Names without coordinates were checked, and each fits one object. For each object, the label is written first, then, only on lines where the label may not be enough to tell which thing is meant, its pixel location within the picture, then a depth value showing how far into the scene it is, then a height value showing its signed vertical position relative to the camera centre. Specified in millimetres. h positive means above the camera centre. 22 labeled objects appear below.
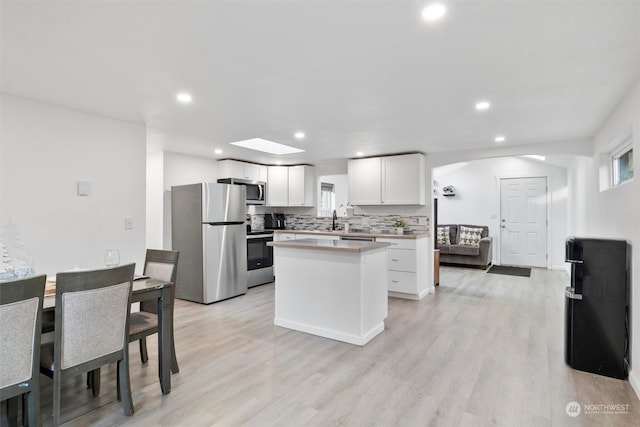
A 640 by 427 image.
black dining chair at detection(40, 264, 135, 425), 1765 -634
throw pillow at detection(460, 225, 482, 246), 7559 -490
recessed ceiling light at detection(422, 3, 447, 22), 1578 +993
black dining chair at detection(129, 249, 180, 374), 2445 -782
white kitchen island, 3227 -761
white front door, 7332 -149
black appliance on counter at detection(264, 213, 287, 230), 6652 -147
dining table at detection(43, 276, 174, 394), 2269 -699
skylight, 4758 +1040
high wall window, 3095 +522
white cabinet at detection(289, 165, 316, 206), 6375 +571
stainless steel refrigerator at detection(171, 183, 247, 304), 4723 -375
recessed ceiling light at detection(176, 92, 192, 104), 2779 +1010
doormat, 6660 -1178
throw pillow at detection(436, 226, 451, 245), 7817 -507
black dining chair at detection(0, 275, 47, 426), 1530 -599
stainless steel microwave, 5633 +467
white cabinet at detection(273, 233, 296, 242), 6039 -393
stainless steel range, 5584 -762
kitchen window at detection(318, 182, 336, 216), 9202 +528
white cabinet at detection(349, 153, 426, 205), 5246 +566
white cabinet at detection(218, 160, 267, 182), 5840 +817
